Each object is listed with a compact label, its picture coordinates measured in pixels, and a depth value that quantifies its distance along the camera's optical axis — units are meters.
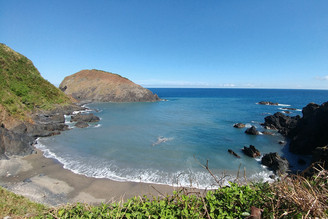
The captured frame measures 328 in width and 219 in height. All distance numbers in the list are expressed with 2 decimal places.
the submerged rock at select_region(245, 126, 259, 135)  27.59
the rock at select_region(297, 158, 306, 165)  17.44
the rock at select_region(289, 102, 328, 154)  19.36
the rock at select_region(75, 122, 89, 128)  30.70
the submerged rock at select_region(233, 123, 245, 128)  32.26
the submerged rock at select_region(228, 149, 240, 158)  18.97
